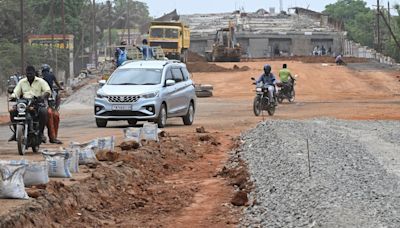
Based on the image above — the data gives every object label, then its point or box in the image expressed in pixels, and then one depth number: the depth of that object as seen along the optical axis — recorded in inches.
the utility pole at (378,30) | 3255.4
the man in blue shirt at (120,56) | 1540.4
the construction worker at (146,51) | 1849.4
